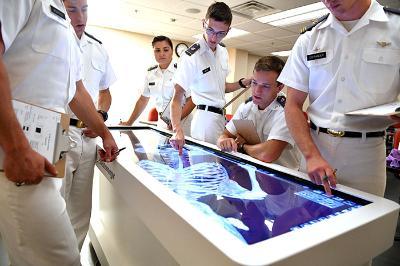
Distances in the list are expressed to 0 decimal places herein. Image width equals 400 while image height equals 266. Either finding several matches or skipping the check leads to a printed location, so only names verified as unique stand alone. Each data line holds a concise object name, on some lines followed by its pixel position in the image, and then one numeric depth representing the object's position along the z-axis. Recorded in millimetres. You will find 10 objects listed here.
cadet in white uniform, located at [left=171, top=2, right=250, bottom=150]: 2049
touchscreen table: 554
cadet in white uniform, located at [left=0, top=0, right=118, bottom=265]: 708
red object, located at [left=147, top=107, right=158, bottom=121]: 5036
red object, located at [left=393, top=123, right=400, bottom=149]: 3239
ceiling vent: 4395
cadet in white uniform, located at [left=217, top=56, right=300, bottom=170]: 1443
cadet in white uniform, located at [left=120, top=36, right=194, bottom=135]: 2930
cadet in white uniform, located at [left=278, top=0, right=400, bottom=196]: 1080
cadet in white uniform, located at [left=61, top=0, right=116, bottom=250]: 1409
